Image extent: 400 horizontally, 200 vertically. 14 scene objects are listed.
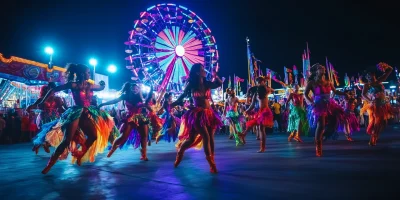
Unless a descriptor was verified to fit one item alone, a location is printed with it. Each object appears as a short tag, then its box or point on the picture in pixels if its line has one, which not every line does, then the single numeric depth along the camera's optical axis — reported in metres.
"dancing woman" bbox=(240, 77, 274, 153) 7.86
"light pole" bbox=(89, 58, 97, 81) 27.20
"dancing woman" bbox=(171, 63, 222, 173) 5.20
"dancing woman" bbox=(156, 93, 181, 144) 11.41
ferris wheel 21.84
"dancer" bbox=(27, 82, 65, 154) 8.88
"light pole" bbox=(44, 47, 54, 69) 22.66
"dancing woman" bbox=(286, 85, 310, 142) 10.50
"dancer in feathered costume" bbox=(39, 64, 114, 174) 5.57
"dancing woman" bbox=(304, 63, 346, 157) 6.68
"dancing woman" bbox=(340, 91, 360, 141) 8.48
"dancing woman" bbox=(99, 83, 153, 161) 7.19
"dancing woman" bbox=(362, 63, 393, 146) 8.01
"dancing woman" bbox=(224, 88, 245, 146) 10.66
